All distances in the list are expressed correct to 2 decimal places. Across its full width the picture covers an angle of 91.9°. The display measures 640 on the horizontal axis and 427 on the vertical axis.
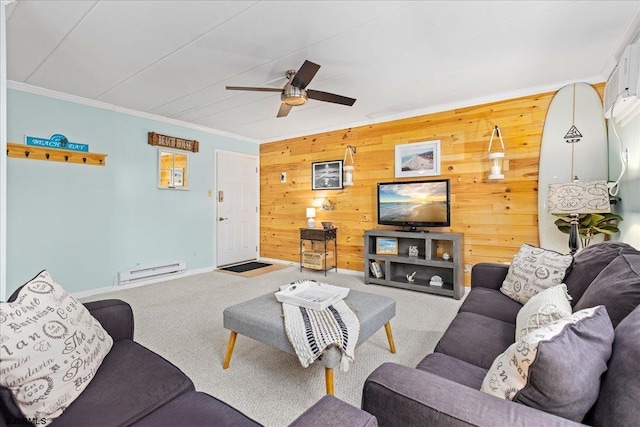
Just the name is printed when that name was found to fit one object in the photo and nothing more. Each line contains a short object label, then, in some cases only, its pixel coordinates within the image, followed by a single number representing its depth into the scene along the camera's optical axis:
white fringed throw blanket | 1.60
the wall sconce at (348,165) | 4.78
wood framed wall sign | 4.34
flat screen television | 3.90
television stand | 3.68
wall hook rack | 3.24
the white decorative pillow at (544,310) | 1.20
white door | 5.32
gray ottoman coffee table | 1.71
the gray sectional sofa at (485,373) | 0.75
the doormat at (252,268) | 4.92
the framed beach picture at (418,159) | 4.09
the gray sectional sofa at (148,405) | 0.85
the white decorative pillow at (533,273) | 1.94
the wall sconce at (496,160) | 3.48
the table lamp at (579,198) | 2.44
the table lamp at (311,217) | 5.11
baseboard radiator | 4.05
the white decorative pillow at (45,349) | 0.92
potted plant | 2.86
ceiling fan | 2.64
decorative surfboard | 3.11
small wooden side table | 4.85
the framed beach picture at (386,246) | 4.22
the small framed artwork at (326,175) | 4.99
